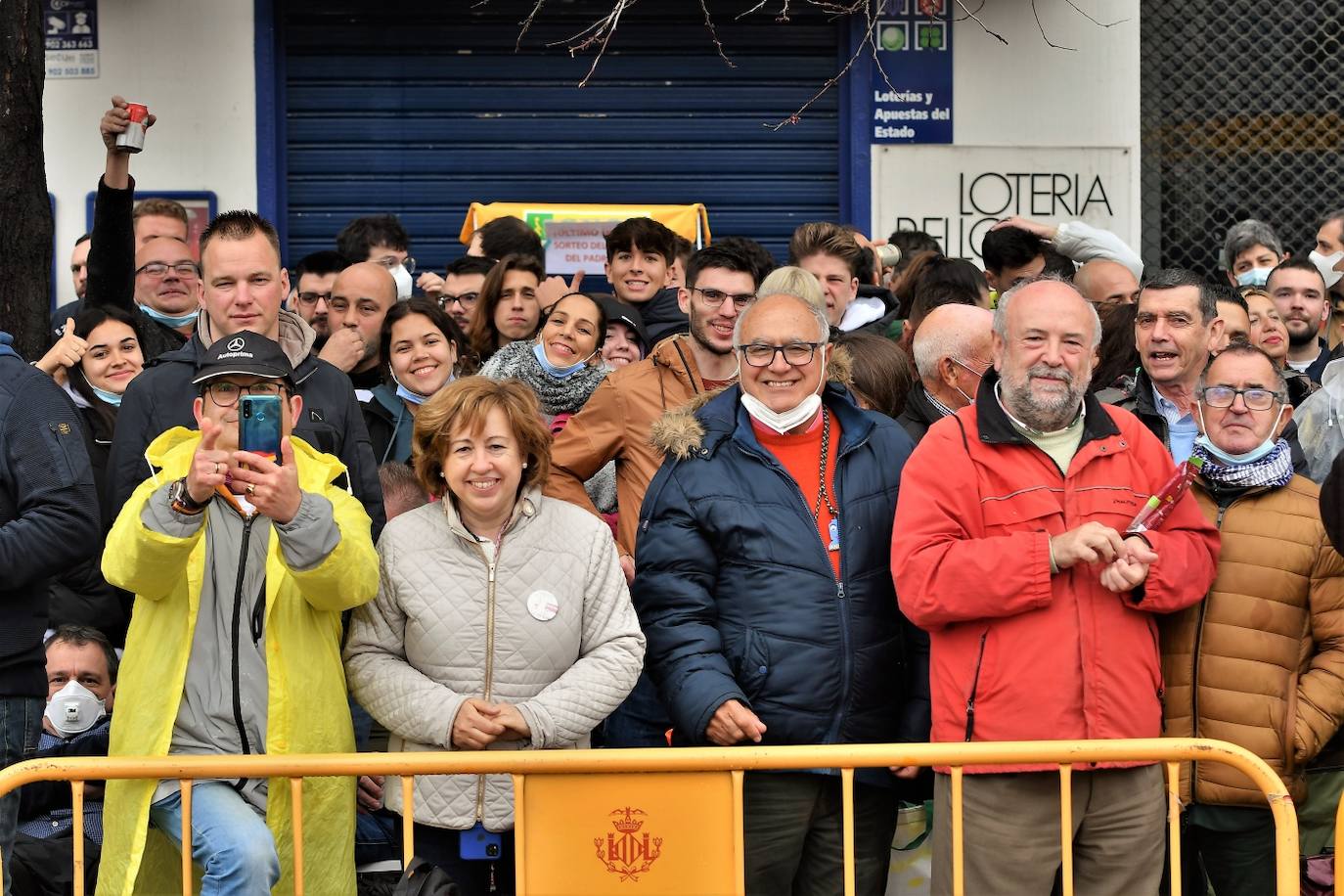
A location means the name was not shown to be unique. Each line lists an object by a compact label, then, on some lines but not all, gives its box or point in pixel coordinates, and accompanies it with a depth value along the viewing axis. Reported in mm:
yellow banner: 10375
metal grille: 11273
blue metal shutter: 11078
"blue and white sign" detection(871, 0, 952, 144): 10969
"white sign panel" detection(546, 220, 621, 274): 10328
